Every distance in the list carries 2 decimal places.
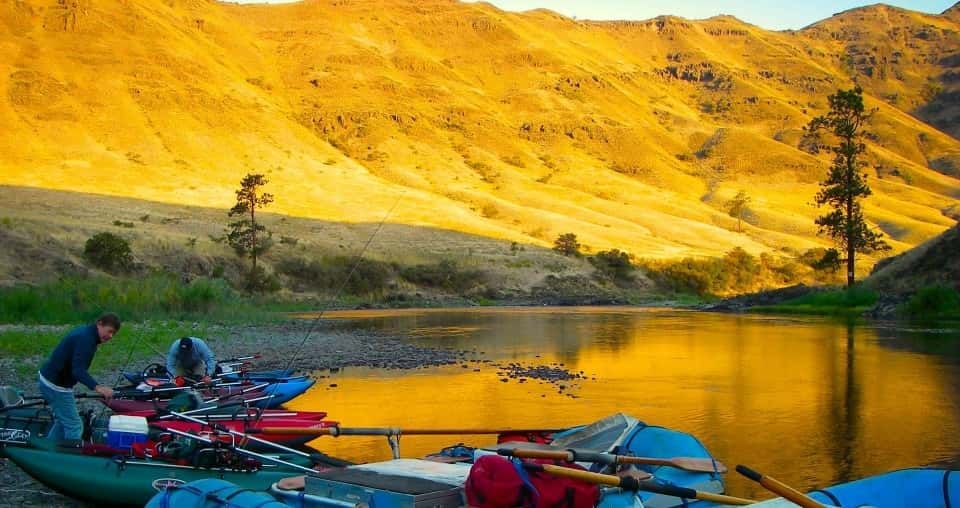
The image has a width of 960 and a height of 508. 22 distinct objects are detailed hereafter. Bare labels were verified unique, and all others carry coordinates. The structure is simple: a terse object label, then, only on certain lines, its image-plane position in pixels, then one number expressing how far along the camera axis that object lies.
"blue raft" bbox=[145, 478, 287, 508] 8.61
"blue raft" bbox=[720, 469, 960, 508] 9.03
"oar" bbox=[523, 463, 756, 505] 8.27
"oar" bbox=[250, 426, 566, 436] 11.37
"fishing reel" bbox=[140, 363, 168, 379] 16.98
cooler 11.38
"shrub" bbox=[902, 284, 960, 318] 41.56
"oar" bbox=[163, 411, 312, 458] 11.16
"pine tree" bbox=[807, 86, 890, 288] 53.16
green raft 10.80
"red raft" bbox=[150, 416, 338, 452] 12.03
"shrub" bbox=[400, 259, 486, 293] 69.00
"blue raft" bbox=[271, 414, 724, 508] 8.62
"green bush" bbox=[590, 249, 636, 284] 76.38
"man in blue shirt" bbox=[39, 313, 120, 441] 11.53
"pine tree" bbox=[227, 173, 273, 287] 62.03
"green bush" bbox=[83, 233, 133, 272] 51.31
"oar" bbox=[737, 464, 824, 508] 7.80
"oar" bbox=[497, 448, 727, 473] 8.98
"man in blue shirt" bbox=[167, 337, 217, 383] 16.92
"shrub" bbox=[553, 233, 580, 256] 81.88
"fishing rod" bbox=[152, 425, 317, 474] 10.54
